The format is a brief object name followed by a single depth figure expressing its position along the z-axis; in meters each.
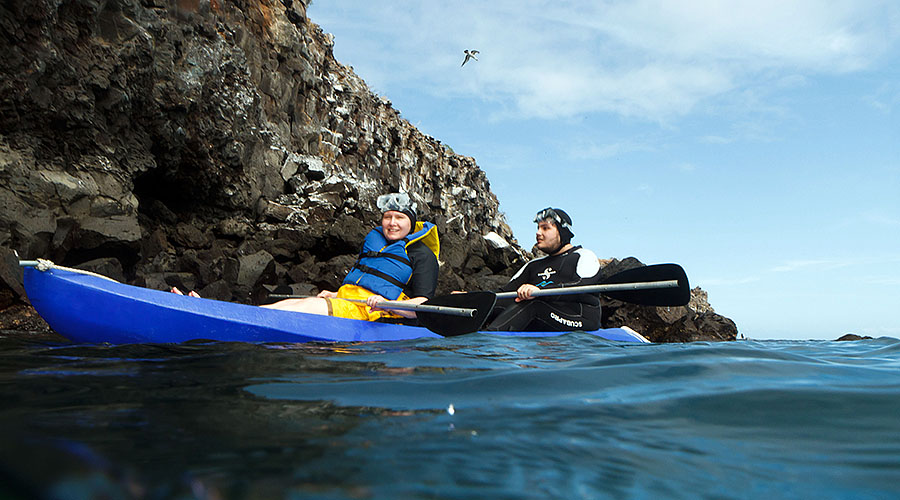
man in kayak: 5.93
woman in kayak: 4.70
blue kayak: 3.57
